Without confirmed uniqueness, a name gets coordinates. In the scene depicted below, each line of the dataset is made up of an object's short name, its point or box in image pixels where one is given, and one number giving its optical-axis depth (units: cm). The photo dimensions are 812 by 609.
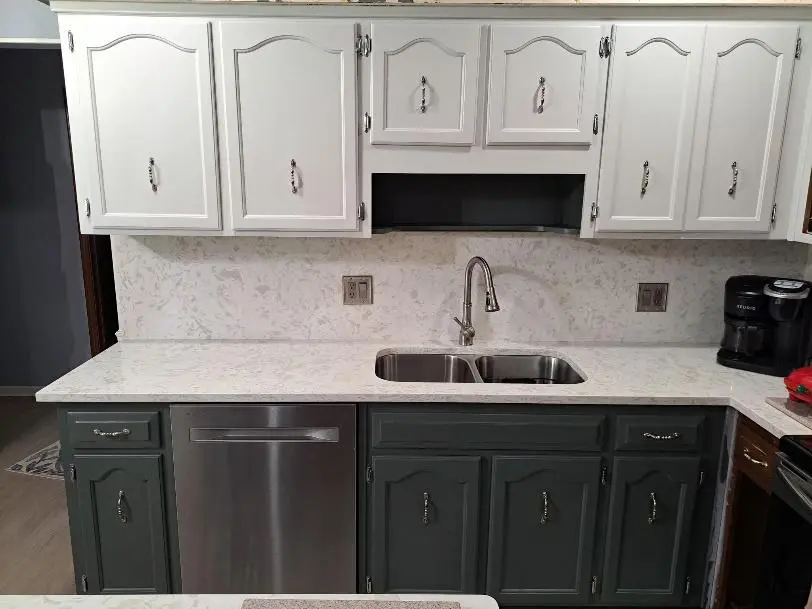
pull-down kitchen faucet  212
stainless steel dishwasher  184
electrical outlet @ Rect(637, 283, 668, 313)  238
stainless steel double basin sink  232
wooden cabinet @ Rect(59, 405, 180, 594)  182
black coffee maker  195
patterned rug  305
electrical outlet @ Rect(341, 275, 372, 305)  236
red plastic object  169
